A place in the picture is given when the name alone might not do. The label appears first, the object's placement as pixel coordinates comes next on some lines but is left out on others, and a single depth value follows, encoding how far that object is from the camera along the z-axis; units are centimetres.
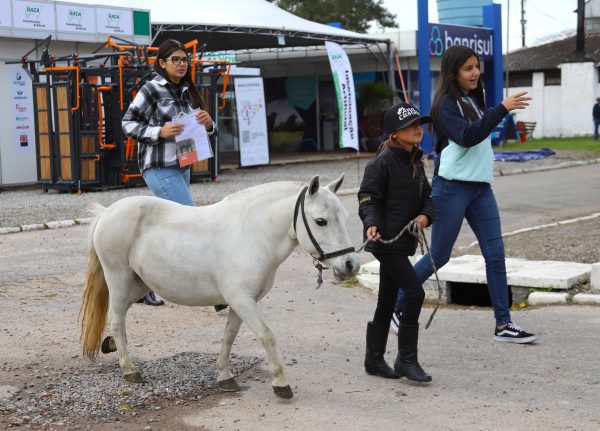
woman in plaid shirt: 704
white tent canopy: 2570
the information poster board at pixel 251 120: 2575
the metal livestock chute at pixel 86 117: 1858
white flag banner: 2486
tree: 7056
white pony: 531
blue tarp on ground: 2791
